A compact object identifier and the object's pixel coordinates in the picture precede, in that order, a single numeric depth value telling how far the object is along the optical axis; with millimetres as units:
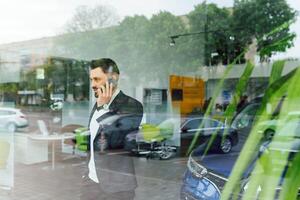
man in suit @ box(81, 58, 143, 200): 3014
